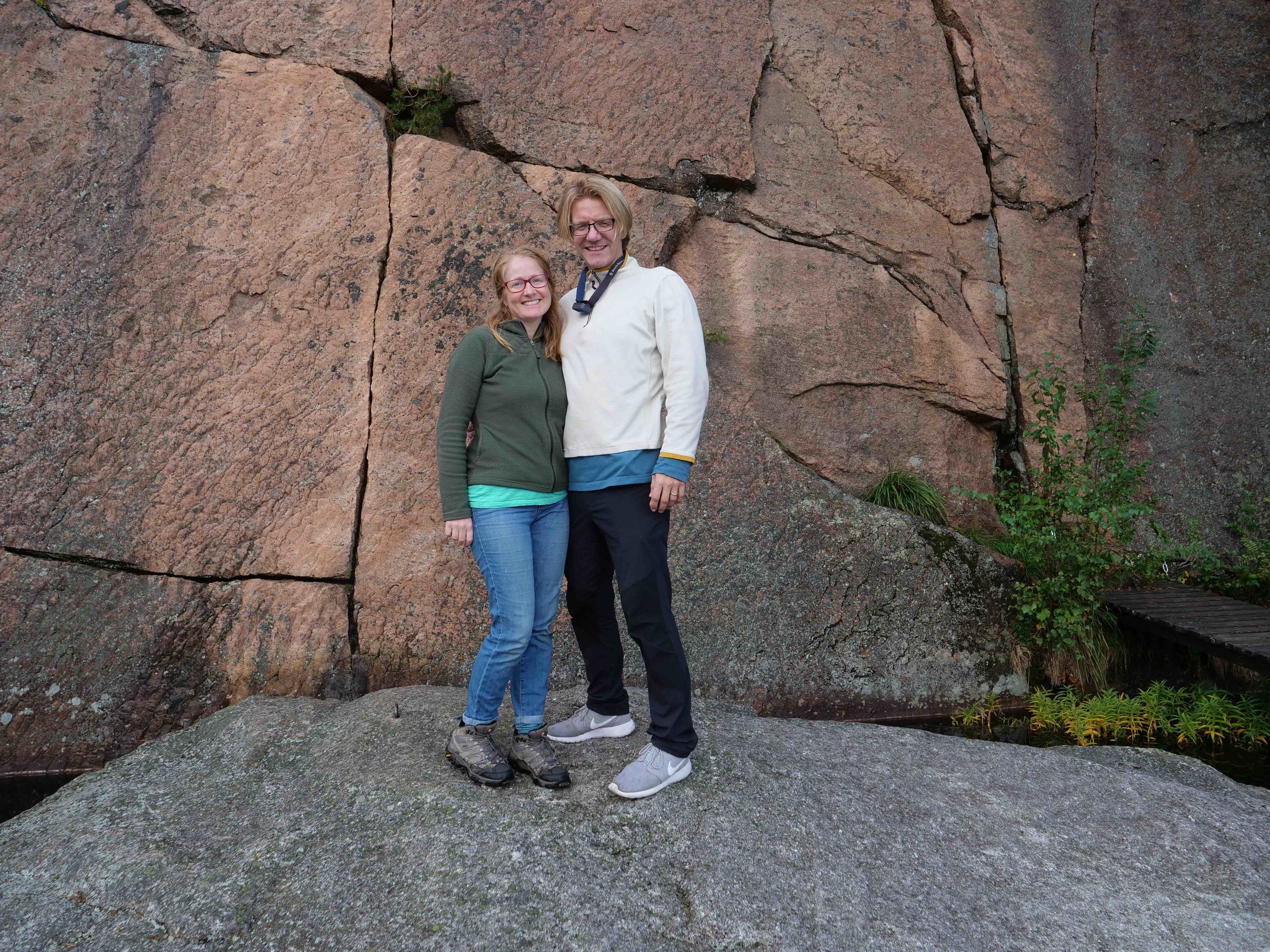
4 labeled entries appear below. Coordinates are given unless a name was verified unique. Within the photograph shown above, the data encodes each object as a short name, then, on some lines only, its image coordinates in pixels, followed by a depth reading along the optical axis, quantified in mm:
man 2678
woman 2727
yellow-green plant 4184
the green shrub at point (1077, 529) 4492
